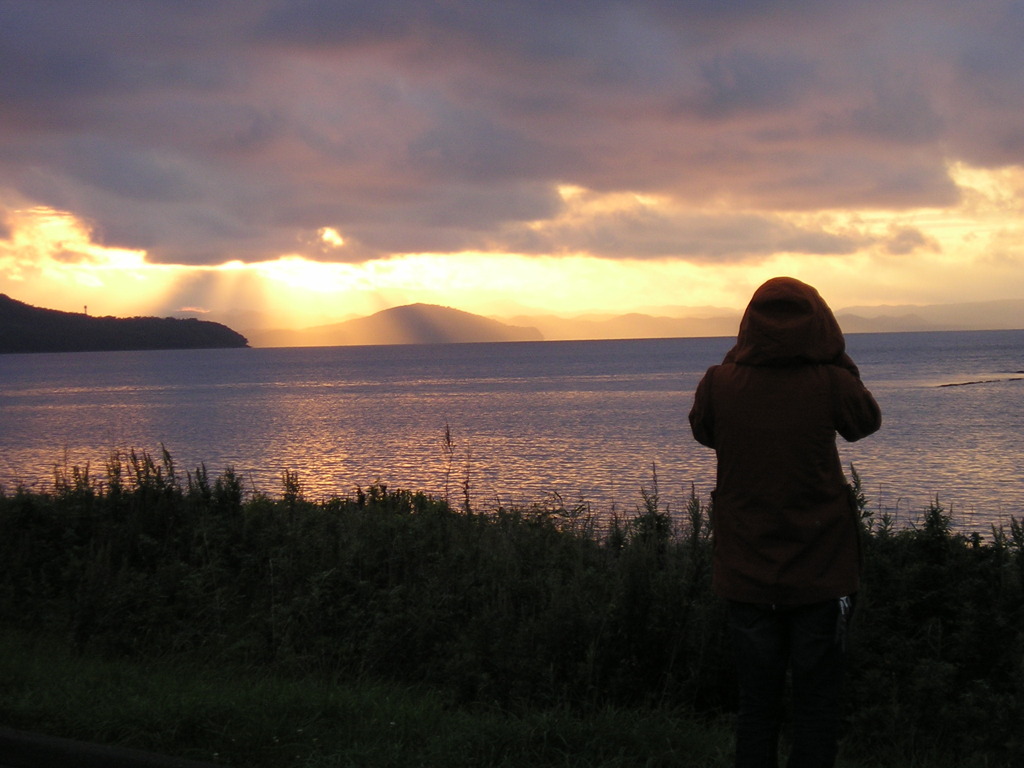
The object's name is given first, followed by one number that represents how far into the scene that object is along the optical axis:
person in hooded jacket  3.41
